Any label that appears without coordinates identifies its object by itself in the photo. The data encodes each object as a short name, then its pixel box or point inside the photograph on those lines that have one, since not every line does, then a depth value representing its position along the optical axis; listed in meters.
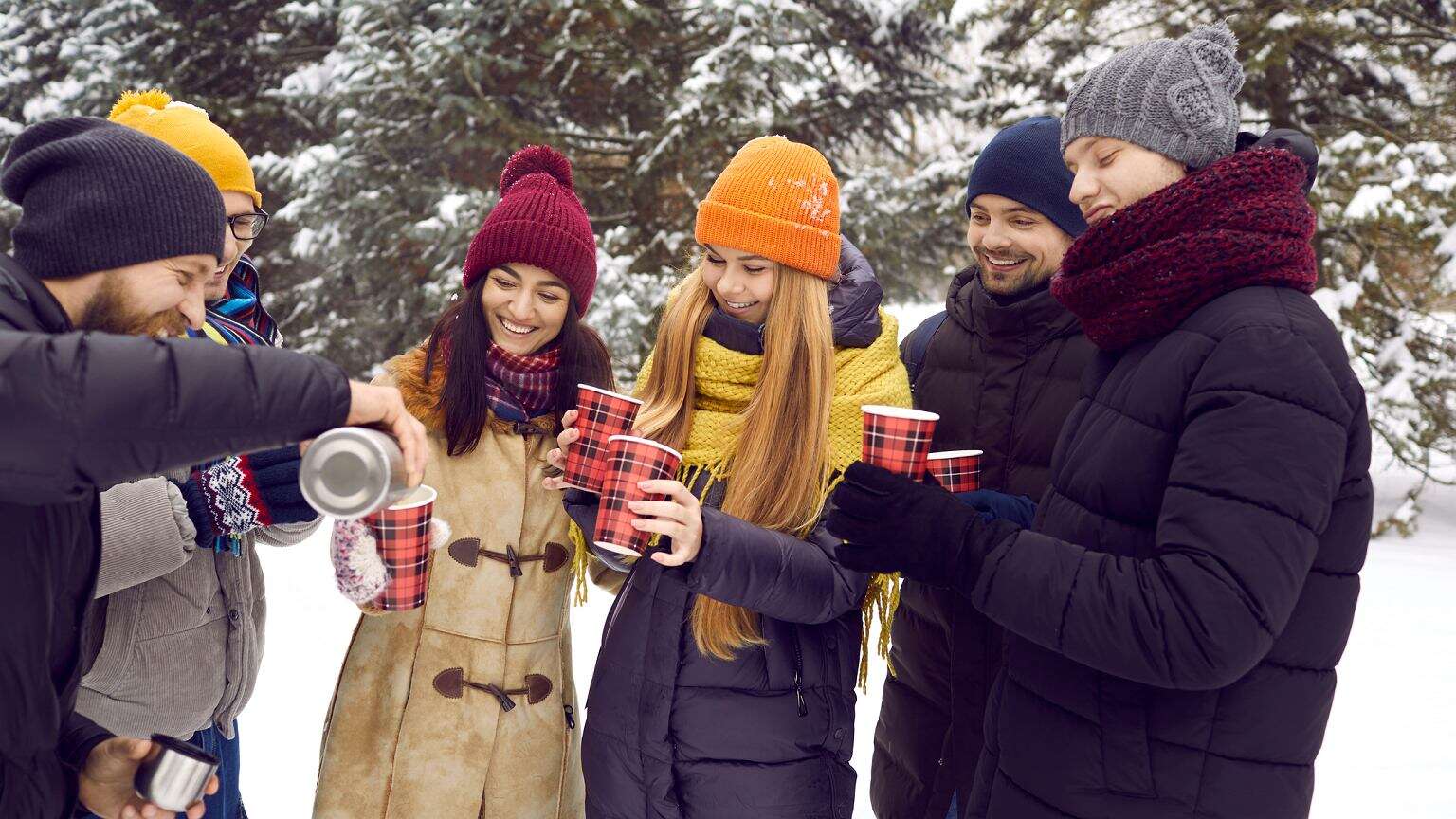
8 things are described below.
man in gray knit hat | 1.43
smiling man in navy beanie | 2.47
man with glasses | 2.03
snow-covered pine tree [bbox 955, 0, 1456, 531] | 7.94
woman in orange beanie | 2.13
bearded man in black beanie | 1.16
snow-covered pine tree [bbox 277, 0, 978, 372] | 8.18
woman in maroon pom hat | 2.38
